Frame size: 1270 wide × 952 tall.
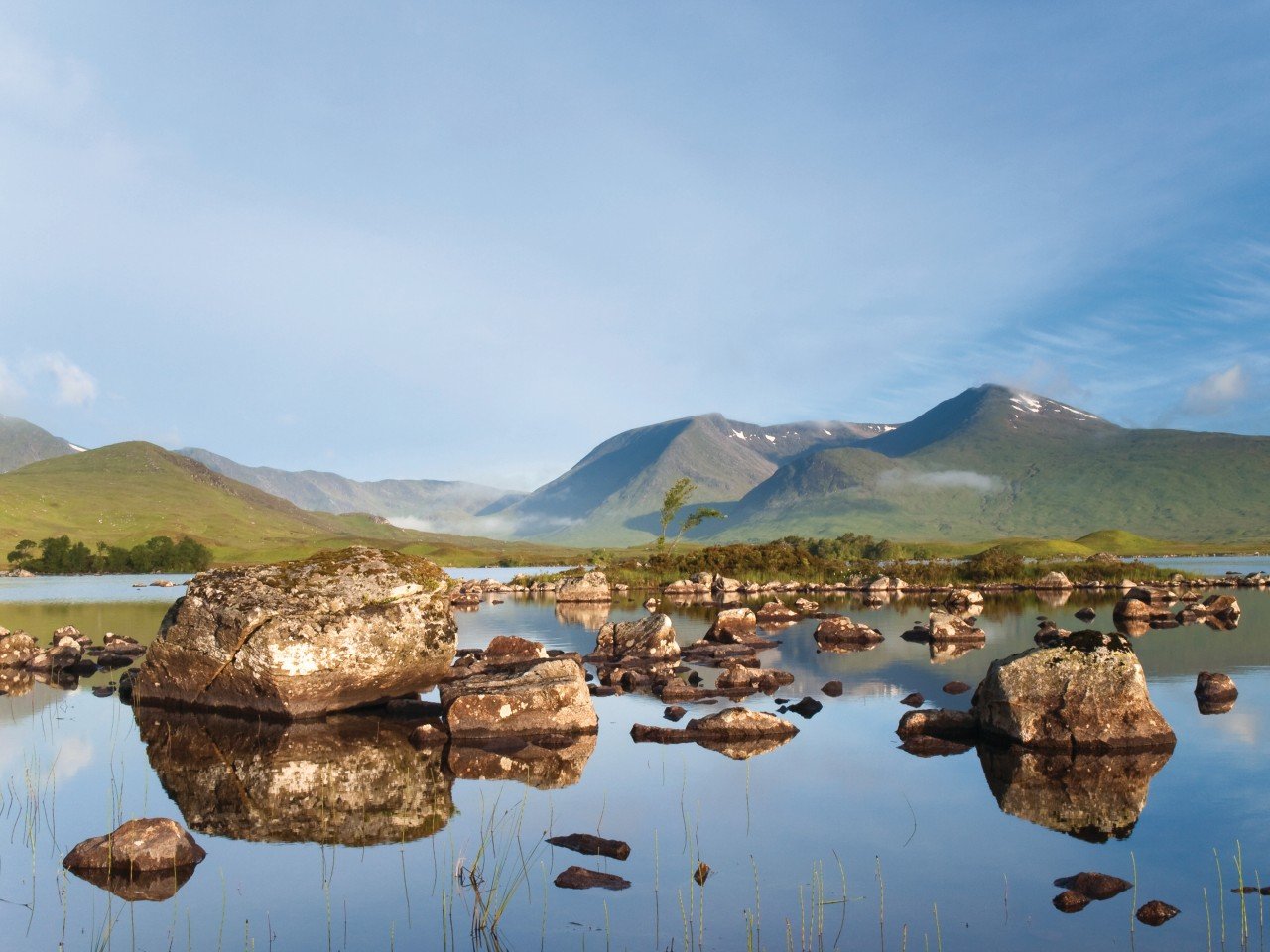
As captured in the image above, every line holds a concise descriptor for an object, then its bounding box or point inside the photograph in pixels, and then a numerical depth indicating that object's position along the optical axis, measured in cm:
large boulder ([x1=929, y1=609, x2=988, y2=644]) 4822
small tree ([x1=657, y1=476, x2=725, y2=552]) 13499
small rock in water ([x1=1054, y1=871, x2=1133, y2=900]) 1338
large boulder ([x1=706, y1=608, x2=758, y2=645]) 4747
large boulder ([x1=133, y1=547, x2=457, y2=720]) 2697
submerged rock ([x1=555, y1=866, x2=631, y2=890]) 1381
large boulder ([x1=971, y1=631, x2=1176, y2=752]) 2281
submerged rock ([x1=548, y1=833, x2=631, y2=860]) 1526
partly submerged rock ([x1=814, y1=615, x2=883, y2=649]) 4828
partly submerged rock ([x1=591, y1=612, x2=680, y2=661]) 3997
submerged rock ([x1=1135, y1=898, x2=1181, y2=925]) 1252
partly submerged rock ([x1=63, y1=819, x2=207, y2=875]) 1444
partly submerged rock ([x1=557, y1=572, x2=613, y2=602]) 8756
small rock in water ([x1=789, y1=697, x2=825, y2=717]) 2754
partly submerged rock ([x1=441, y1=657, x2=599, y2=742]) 2453
